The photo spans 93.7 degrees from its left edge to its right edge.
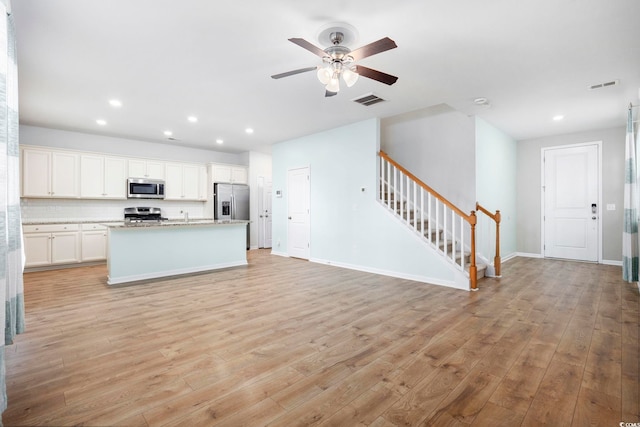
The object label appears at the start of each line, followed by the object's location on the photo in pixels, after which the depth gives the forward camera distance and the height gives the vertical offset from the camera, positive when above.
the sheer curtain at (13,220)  2.00 -0.04
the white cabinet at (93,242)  6.20 -0.60
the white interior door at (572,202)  6.27 +0.21
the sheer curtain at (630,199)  4.30 +0.18
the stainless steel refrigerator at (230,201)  8.12 +0.34
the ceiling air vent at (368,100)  4.42 +1.73
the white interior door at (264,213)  8.95 +0.01
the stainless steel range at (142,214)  7.09 -0.01
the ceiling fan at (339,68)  2.68 +1.35
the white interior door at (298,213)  6.88 +0.00
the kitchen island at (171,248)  4.74 -0.62
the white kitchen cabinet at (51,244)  5.61 -0.58
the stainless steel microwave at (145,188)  6.89 +0.60
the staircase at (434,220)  4.43 -0.14
